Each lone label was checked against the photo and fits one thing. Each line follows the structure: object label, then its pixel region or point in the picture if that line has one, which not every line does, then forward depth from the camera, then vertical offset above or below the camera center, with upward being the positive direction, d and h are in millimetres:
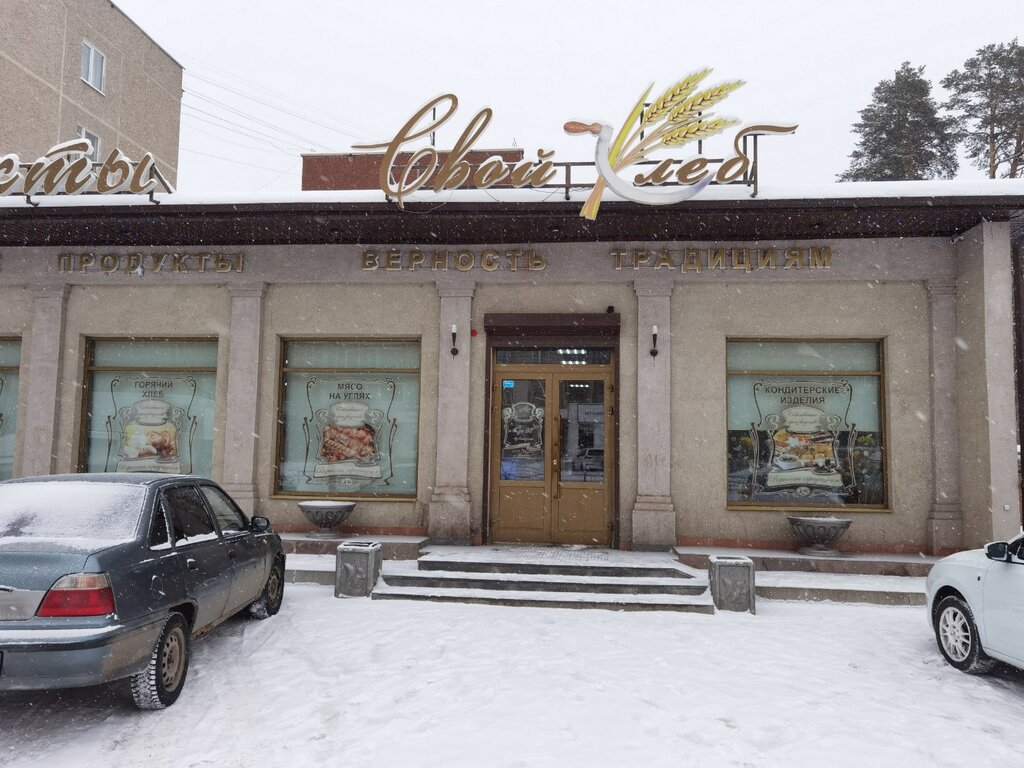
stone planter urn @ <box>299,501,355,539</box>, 10739 -1124
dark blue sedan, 4250 -969
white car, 5496 -1270
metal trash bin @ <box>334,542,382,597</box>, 8484 -1576
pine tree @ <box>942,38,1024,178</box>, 25125 +12757
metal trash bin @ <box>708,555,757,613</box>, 8039 -1544
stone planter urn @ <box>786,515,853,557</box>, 9906 -1142
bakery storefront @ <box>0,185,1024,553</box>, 10383 +1272
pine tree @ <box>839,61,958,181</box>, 27703 +12598
